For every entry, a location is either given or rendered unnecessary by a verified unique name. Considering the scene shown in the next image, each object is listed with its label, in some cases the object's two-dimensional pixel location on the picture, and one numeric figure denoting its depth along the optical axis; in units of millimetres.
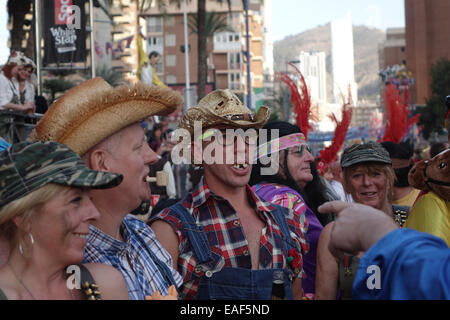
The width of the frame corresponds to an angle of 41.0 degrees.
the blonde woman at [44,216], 2256
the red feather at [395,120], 8117
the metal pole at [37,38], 15672
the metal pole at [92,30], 18703
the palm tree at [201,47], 21016
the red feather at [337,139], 7070
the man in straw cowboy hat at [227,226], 3203
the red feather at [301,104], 6629
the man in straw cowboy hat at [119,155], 2844
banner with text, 15773
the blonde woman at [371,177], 4641
